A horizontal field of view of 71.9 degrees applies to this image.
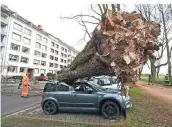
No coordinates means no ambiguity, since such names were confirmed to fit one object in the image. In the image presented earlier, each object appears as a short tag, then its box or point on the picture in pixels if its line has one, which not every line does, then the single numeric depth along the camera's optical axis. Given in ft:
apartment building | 81.84
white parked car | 25.14
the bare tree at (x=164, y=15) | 52.78
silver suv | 16.05
